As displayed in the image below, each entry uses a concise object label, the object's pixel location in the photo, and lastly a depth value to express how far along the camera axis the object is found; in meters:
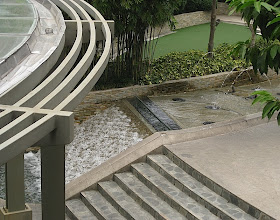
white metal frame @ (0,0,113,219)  4.72
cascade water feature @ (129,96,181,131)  12.12
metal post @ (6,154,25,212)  7.30
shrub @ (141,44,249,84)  14.71
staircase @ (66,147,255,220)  8.20
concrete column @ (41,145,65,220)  6.22
